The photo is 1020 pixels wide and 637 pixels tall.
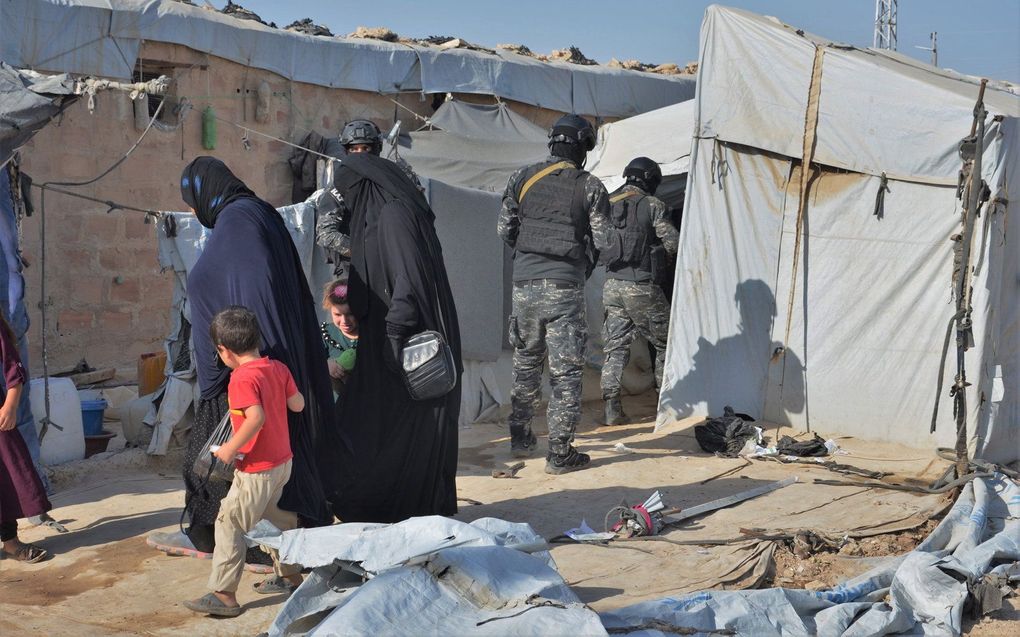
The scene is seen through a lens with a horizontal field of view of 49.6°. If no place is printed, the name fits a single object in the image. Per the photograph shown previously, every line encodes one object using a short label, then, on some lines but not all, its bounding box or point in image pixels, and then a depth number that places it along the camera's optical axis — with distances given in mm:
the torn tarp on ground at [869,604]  3791
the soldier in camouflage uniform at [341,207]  5070
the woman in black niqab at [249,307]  4320
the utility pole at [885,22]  21297
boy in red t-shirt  3949
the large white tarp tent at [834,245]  6883
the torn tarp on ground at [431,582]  3406
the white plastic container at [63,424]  6254
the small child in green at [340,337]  5140
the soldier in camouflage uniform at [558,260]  6387
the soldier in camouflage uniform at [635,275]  8141
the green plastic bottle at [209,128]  10023
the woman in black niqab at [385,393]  4961
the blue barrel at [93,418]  6875
